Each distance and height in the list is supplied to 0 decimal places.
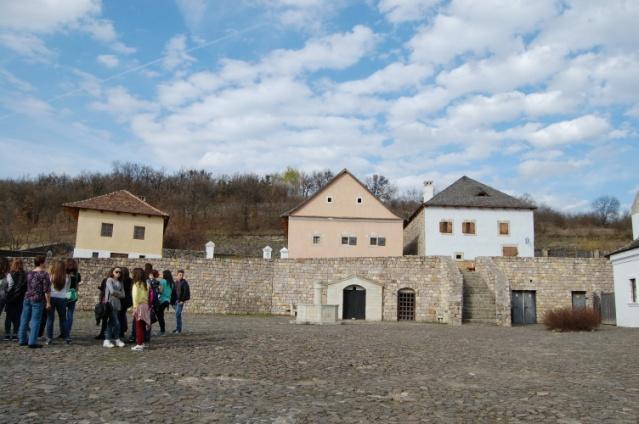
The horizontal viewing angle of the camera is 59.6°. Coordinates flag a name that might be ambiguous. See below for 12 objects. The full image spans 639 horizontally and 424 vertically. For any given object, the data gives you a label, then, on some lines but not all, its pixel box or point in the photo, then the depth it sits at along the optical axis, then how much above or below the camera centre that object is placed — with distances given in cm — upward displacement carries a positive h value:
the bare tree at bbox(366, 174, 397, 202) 8034 +1552
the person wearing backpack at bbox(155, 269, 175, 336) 1342 -17
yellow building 4169 +457
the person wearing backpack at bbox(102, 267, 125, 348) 1065 -31
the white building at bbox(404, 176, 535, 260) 4041 +495
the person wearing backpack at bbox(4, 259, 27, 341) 1076 -13
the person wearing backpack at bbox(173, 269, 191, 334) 1467 -12
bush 2055 -76
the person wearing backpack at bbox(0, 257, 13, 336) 1071 -4
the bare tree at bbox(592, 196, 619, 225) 8519 +1310
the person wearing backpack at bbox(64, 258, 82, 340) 1126 +4
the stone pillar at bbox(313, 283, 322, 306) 2541 +0
